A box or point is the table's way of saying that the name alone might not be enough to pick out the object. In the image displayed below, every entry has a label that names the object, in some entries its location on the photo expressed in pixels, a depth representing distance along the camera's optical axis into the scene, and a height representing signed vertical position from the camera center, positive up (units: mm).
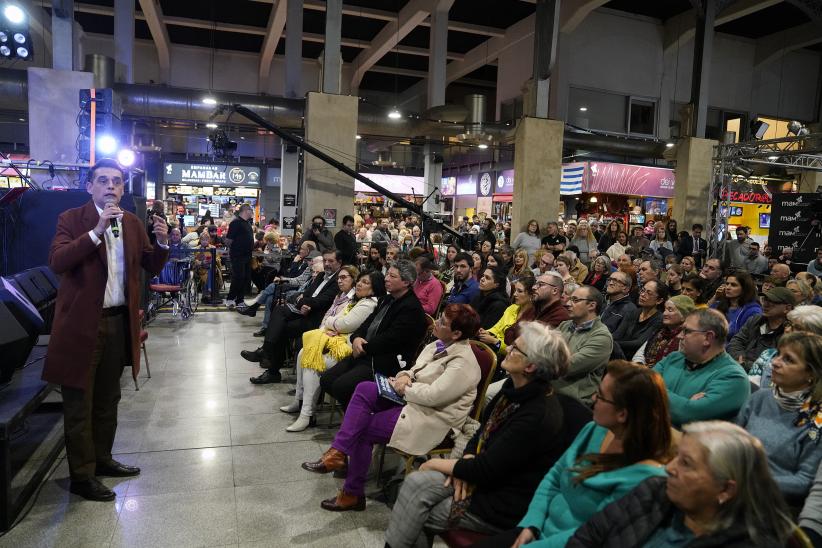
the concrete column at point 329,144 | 9523 +1222
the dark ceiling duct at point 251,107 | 9914 +2052
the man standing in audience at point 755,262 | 9406 -448
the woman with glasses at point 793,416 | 1992 -662
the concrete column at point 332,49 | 9672 +2827
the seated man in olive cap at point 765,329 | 3459 -589
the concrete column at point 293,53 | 12695 +3614
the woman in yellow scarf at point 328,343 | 4059 -893
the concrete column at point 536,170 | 10562 +1039
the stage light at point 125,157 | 6637 +593
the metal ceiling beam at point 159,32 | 13805 +4772
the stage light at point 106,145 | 6531 +712
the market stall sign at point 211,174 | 17594 +1183
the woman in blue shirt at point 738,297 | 4332 -481
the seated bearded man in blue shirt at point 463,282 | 5340 -573
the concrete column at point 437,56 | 13547 +4017
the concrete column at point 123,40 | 11797 +3463
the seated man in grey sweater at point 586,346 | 3156 -663
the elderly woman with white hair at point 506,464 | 2062 -877
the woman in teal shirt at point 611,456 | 1691 -688
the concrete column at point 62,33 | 9031 +2724
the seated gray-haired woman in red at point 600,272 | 6332 -492
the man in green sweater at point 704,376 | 2385 -627
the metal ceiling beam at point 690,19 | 13215 +5274
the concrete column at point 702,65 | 12094 +3605
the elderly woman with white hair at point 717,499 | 1284 -609
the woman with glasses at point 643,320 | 3949 -639
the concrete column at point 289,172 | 14969 +1136
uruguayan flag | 14828 +1268
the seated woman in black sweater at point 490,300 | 4773 -643
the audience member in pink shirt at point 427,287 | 5320 -626
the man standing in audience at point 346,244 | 8617 -399
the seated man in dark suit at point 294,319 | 5004 -918
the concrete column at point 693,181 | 12328 +1122
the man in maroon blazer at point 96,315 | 2875 -566
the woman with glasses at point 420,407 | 2811 -957
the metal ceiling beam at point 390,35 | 14198 +5112
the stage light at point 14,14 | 7324 +2427
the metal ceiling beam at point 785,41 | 15422 +5443
